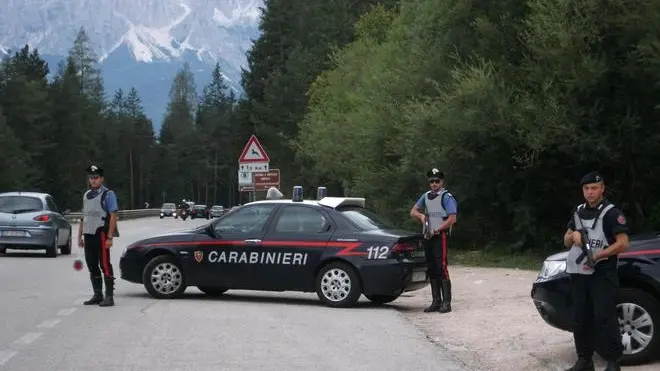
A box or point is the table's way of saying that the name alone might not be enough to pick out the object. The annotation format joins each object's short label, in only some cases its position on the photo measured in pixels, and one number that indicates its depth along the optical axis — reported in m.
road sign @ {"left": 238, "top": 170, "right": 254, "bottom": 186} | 26.48
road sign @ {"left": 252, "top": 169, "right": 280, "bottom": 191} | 26.48
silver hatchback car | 23.98
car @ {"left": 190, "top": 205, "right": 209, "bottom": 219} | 86.25
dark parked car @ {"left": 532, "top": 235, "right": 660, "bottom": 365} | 8.43
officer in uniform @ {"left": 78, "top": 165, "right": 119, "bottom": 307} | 13.30
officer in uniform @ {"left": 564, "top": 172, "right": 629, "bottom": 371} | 7.72
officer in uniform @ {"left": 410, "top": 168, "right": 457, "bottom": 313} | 13.43
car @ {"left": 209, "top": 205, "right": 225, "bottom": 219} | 86.34
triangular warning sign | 26.05
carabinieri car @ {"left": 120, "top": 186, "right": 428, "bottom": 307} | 13.37
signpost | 26.06
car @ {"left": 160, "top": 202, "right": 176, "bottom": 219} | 92.50
